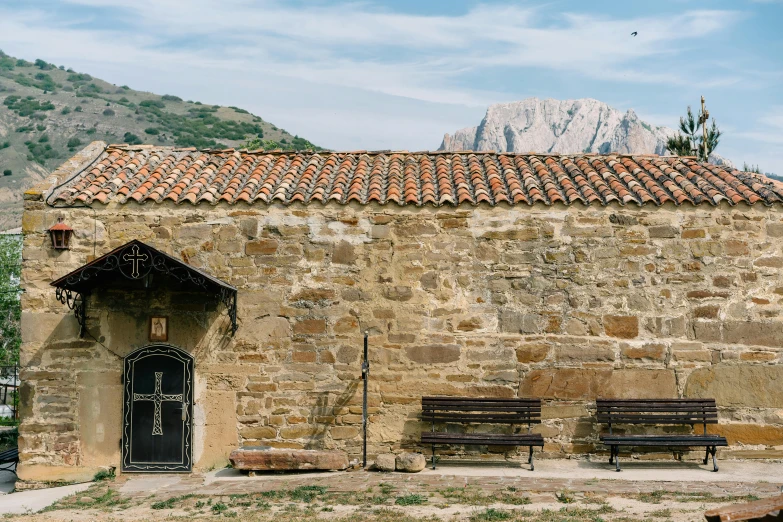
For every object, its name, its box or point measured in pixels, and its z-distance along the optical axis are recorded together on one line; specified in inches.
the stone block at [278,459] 351.3
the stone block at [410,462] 350.9
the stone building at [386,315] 373.7
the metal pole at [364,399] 364.5
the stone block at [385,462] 355.3
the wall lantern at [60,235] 372.8
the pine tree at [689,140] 835.4
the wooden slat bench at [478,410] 369.1
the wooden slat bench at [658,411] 368.5
